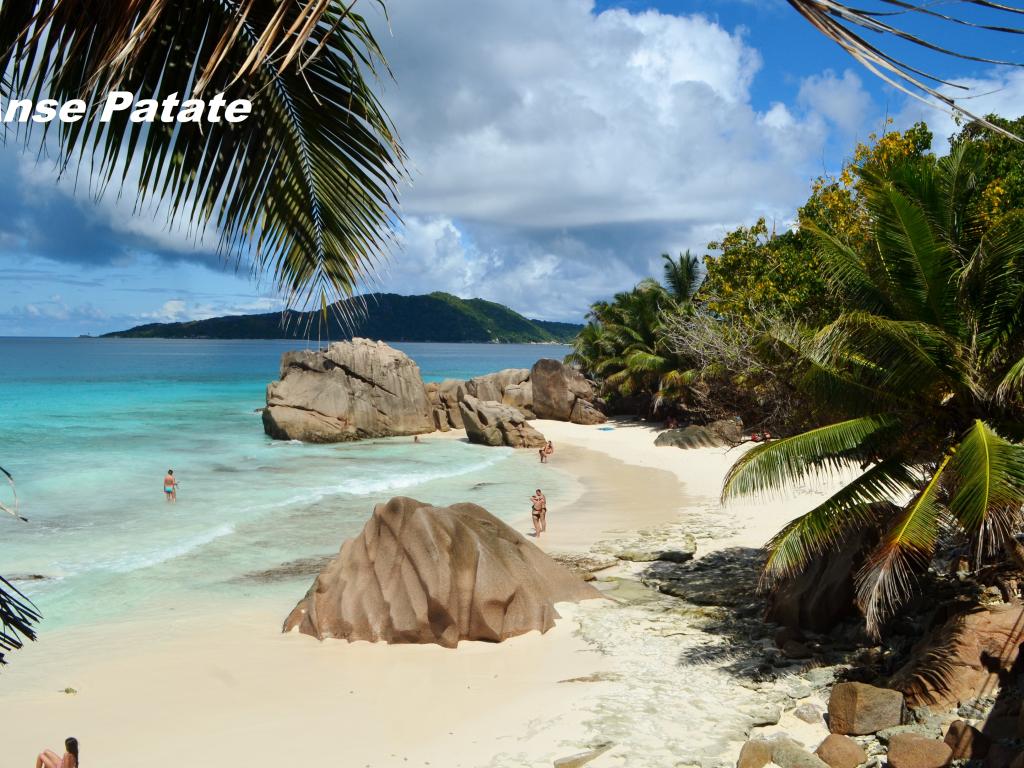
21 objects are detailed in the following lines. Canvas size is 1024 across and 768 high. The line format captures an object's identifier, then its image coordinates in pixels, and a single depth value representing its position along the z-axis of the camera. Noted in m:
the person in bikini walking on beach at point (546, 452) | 32.16
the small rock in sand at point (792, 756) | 7.39
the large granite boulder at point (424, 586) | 11.28
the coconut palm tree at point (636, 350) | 38.84
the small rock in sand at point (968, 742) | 6.86
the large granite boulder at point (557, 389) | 44.47
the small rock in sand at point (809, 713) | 8.37
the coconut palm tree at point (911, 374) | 7.71
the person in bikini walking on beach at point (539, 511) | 18.50
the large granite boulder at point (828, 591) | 10.50
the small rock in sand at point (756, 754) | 7.55
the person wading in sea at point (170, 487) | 24.20
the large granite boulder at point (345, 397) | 38.41
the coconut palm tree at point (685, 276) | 41.19
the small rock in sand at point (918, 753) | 6.85
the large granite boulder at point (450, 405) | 43.19
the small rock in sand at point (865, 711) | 7.82
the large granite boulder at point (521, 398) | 45.94
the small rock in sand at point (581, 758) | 7.81
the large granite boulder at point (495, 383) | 45.53
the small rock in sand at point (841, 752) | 7.40
